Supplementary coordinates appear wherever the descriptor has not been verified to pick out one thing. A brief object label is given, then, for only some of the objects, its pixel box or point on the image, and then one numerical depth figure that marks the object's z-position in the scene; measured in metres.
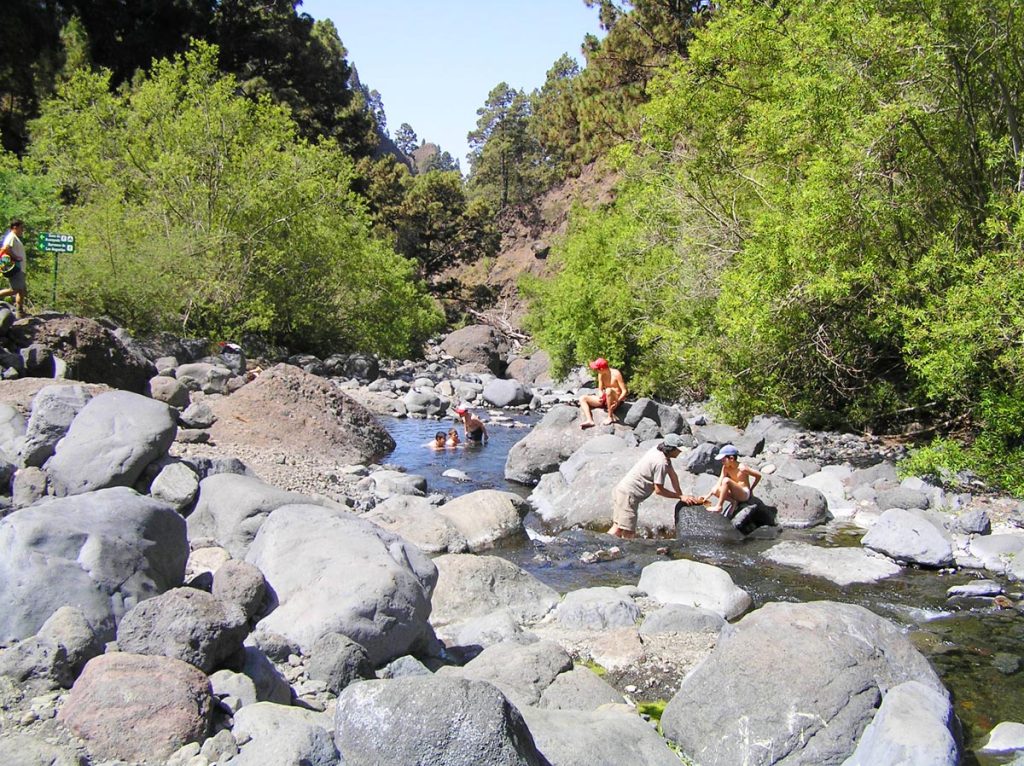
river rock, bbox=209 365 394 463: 14.45
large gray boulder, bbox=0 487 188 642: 5.03
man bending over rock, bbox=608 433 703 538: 11.43
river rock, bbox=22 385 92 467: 8.82
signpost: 14.64
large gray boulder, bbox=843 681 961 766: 4.79
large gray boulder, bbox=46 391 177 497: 8.18
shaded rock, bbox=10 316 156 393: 13.39
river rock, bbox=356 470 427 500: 12.90
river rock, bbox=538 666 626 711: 5.82
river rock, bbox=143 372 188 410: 14.50
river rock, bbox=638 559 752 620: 8.20
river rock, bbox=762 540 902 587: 9.37
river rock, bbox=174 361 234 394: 17.17
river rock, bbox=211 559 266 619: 5.76
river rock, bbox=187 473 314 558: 7.92
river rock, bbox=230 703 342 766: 3.95
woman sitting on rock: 11.60
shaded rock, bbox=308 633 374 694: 5.41
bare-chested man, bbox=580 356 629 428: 16.47
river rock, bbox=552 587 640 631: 7.71
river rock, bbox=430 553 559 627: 8.07
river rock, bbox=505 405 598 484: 15.34
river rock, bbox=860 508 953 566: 9.58
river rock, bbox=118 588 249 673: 4.72
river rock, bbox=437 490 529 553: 10.80
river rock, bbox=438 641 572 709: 5.90
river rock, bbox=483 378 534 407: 26.06
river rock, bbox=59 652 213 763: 4.06
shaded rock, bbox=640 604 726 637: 7.48
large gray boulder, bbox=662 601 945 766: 5.25
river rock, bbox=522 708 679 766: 4.73
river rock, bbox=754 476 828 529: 11.88
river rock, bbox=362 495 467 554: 10.16
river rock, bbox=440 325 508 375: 39.59
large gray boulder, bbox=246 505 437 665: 5.86
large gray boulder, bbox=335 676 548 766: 4.03
